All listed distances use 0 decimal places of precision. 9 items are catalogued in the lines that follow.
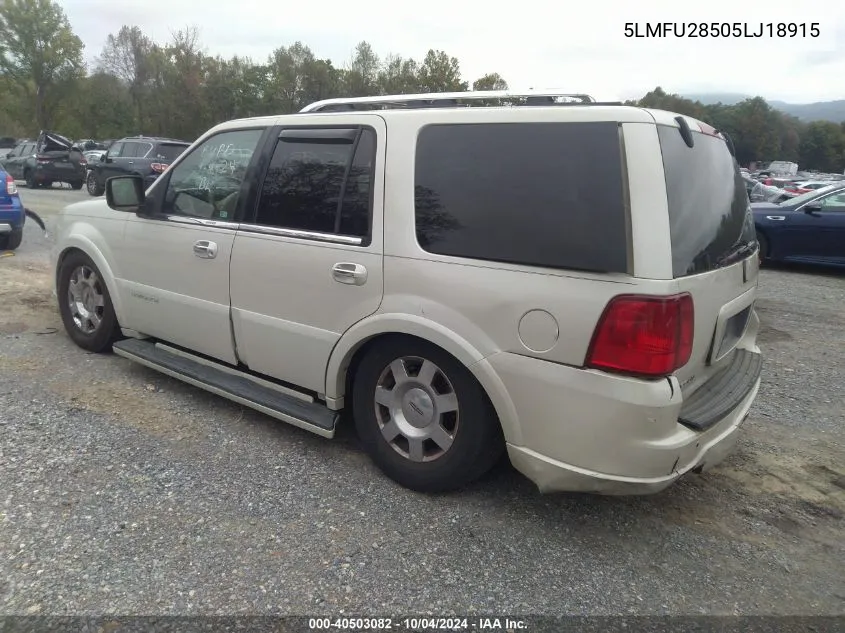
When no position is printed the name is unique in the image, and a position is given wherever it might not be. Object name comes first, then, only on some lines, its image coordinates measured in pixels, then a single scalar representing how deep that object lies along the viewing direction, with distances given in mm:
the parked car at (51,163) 20469
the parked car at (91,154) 30109
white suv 2436
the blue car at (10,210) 8820
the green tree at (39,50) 42094
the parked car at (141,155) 16969
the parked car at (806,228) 9758
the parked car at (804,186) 22719
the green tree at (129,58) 48312
